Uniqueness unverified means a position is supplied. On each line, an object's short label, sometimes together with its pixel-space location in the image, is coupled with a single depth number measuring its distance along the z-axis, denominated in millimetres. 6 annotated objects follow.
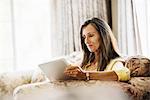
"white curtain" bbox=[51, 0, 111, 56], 4209
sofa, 2011
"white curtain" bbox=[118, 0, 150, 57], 3448
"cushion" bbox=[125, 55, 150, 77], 2347
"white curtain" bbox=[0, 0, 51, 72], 4444
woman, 2475
